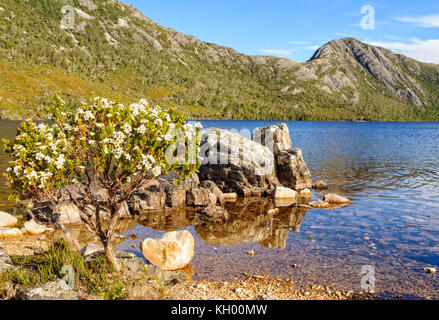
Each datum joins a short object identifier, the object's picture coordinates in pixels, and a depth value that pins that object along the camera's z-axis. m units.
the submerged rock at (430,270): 15.30
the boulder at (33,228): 20.55
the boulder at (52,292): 9.71
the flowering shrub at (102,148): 10.68
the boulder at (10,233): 19.41
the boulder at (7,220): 21.56
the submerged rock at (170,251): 15.58
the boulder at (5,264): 11.87
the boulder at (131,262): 12.94
